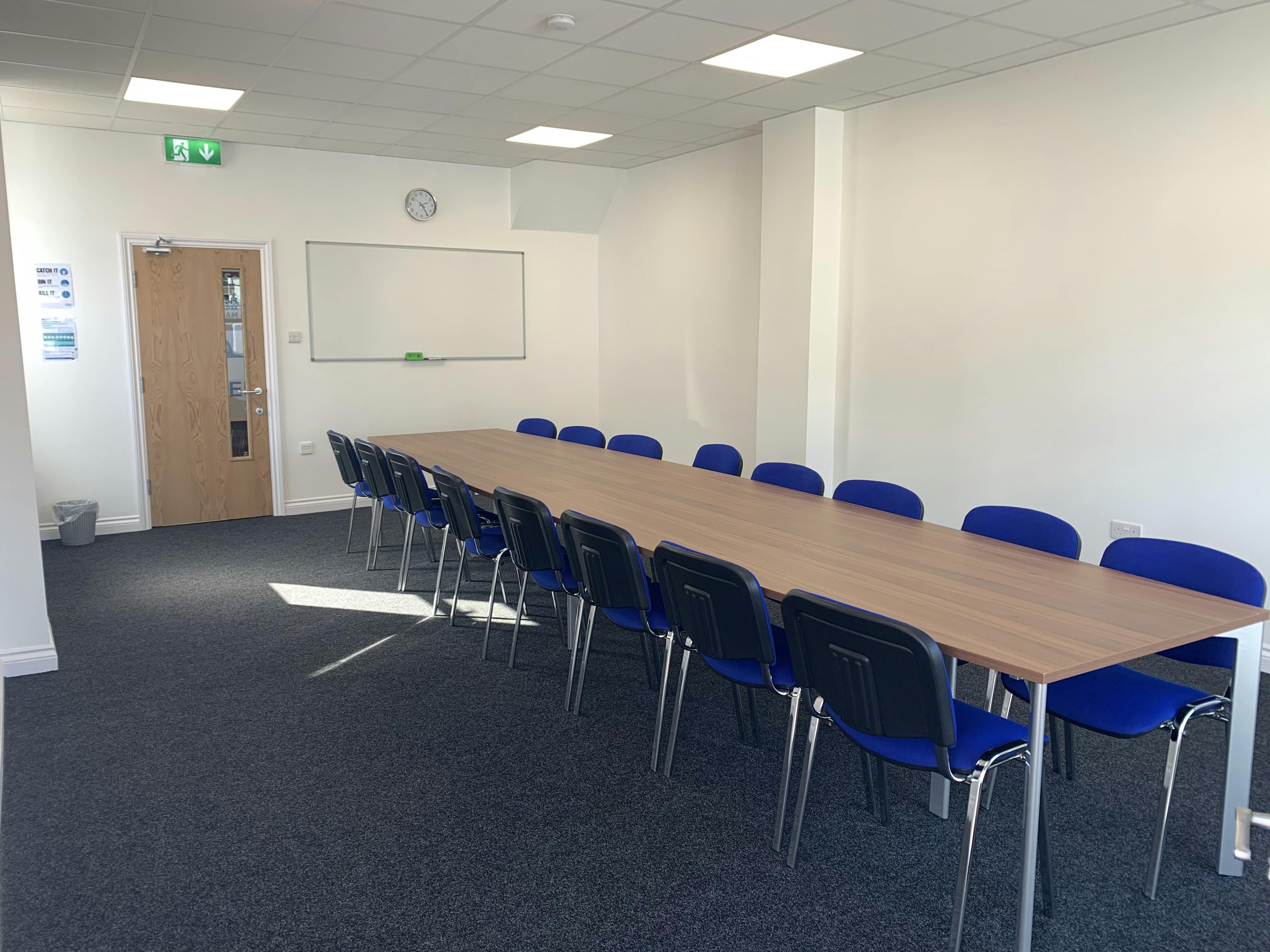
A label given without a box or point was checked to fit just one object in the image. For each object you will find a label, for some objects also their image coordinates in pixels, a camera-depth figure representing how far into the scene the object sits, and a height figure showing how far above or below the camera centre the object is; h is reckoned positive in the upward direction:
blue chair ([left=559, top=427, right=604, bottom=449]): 6.43 -0.53
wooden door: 7.03 -0.15
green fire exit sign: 6.83 +1.65
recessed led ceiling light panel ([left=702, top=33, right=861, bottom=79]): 4.71 +1.68
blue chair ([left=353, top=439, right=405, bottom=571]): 5.46 -0.76
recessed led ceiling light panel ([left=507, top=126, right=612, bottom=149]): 6.88 +1.77
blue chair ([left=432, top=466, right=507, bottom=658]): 4.26 -0.78
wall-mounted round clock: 7.94 +1.42
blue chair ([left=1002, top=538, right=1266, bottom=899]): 2.46 -0.97
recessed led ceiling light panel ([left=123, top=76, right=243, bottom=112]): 5.50 +1.72
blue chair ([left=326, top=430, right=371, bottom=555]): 6.07 -0.70
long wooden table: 2.16 -0.68
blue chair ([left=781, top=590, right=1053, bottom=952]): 2.07 -0.83
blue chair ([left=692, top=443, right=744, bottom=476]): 5.23 -0.57
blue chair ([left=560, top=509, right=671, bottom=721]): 3.06 -0.76
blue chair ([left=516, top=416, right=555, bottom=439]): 7.06 -0.51
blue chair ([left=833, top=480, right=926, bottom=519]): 3.84 -0.60
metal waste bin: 6.48 -1.15
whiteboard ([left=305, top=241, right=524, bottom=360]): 7.70 +0.55
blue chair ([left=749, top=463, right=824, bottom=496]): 4.41 -0.58
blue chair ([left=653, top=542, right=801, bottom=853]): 2.59 -0.78
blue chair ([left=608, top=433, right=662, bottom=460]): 5.82 -0.55
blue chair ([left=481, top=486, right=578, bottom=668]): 3.56 -0.74
